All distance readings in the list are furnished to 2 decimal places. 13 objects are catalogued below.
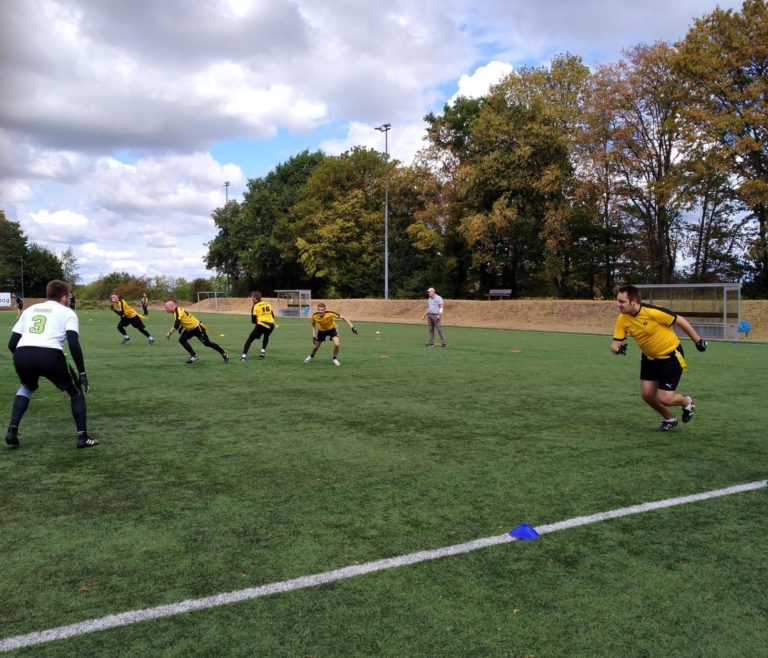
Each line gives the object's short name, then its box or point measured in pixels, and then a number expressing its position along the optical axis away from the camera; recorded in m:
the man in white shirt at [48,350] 6.45
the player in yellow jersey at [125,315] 21.34
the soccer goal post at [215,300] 70.88
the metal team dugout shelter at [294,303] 53.56
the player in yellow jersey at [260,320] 16.44
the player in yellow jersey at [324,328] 15.21
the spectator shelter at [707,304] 25.22
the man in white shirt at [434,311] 20.86
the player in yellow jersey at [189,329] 15.72
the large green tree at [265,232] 69.82
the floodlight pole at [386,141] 46.38
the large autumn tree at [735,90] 30.16
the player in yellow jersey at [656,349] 7.61
